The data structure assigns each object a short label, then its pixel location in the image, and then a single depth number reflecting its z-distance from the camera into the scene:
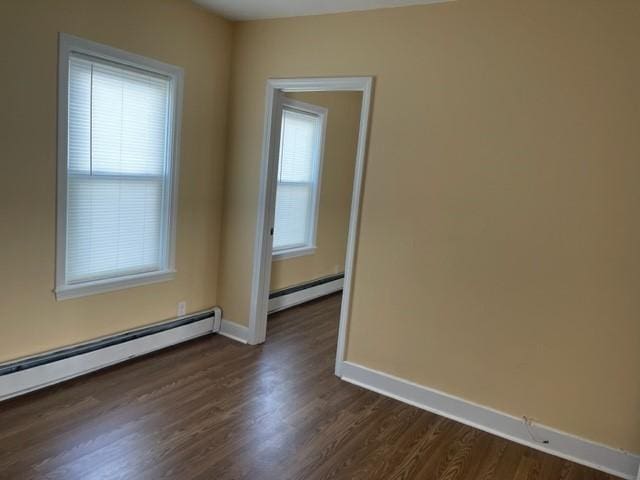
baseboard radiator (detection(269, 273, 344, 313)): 4.76
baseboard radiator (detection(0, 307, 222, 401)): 2.72
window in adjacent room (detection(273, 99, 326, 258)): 4.70
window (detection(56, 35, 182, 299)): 2.82
